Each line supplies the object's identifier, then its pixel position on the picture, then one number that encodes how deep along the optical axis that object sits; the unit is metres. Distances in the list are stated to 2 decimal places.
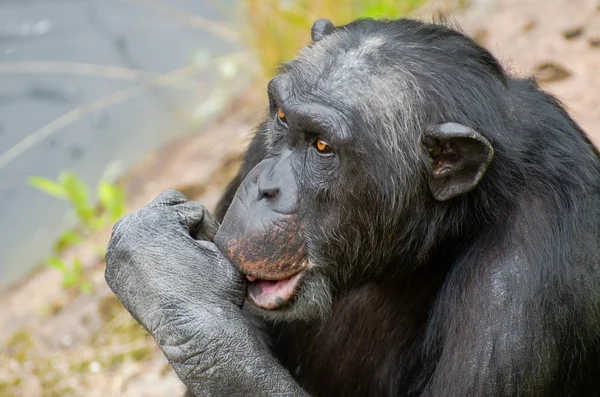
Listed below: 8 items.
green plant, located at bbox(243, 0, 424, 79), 20.02
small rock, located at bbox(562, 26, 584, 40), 16.06
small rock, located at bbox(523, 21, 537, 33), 16.61
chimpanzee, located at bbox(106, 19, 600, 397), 7.71
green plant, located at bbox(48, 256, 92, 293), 16.73
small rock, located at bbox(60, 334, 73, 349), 15.73
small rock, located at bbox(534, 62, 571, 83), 15.55
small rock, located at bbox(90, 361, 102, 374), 14.52
